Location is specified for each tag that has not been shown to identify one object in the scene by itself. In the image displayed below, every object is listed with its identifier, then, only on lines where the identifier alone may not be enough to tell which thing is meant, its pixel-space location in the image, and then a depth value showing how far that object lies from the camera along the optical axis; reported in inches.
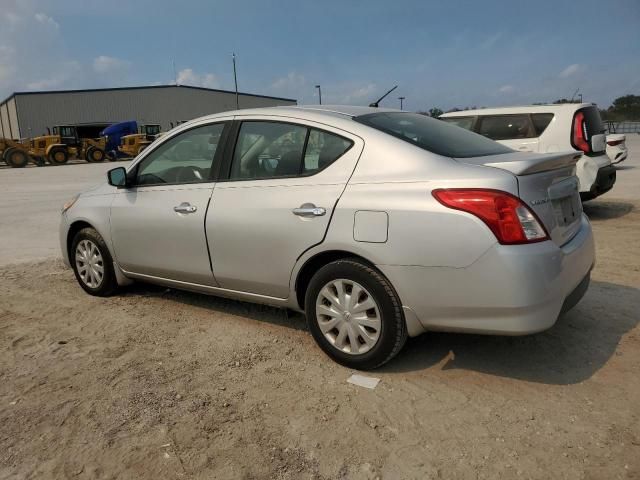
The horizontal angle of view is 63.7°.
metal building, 2186.3
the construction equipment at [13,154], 1167.6
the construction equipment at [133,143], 1250.0
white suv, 286.5
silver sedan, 102.7
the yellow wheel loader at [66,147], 1201.4
